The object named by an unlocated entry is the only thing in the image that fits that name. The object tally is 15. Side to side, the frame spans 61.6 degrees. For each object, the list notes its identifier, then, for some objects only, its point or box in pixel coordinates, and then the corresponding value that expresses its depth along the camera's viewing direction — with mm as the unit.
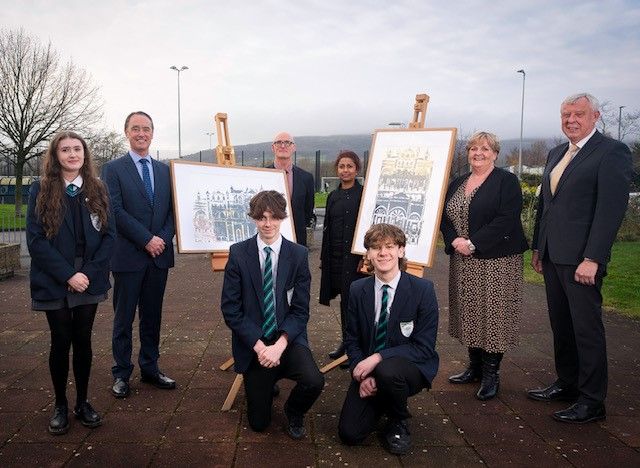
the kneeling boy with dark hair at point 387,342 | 3430
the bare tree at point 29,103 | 25125
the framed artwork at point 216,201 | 4465
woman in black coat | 4848
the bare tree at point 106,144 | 28773
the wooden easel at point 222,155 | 4664
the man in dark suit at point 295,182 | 5023
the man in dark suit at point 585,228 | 3750
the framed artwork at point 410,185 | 4434
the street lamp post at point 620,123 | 24586
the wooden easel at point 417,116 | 4797
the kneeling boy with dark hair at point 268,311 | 3637
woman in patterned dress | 4211
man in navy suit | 4250
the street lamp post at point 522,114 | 34800
